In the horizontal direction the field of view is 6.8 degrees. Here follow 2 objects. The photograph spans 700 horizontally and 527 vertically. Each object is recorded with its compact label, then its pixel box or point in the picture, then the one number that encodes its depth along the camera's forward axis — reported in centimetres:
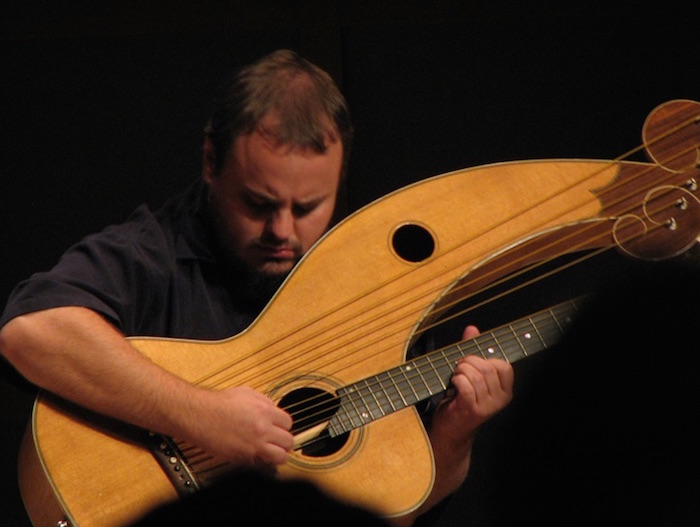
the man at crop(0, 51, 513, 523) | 694
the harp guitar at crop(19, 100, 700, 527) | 694
